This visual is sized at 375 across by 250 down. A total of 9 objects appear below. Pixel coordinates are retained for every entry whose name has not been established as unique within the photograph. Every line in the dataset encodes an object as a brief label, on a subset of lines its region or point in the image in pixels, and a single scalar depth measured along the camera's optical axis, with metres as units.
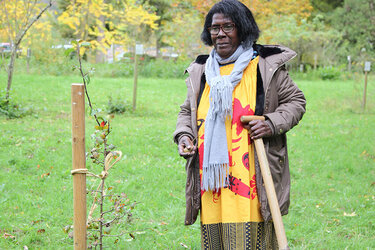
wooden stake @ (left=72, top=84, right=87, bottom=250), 2.01
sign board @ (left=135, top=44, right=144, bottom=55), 9.46
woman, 2.46
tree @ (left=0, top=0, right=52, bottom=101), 8.98
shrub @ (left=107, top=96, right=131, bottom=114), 9.62
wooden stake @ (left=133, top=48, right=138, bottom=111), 9.60
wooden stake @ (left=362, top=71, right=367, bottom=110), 11.34
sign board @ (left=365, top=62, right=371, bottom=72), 10.40
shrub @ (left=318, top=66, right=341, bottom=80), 21.28
